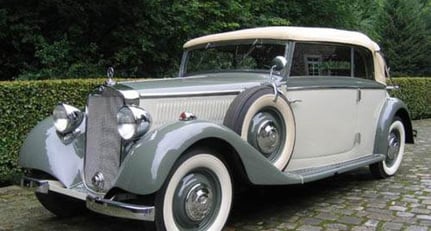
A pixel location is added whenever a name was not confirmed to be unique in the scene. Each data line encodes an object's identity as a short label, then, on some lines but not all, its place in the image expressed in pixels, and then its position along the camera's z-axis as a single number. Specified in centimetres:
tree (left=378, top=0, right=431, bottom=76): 2148
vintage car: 362
